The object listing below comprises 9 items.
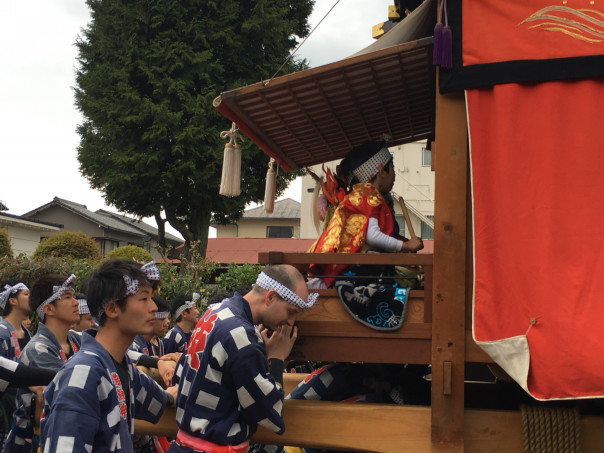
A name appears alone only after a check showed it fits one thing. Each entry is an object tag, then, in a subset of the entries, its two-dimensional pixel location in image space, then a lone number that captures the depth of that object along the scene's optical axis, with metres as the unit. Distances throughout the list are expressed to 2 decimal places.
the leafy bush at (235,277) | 13.48
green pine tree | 20.72
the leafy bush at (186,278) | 12.41
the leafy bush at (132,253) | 18.16
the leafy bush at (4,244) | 18.27
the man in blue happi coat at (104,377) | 2.60
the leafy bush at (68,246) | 19.24
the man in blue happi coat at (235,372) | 3.39
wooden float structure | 3.56
